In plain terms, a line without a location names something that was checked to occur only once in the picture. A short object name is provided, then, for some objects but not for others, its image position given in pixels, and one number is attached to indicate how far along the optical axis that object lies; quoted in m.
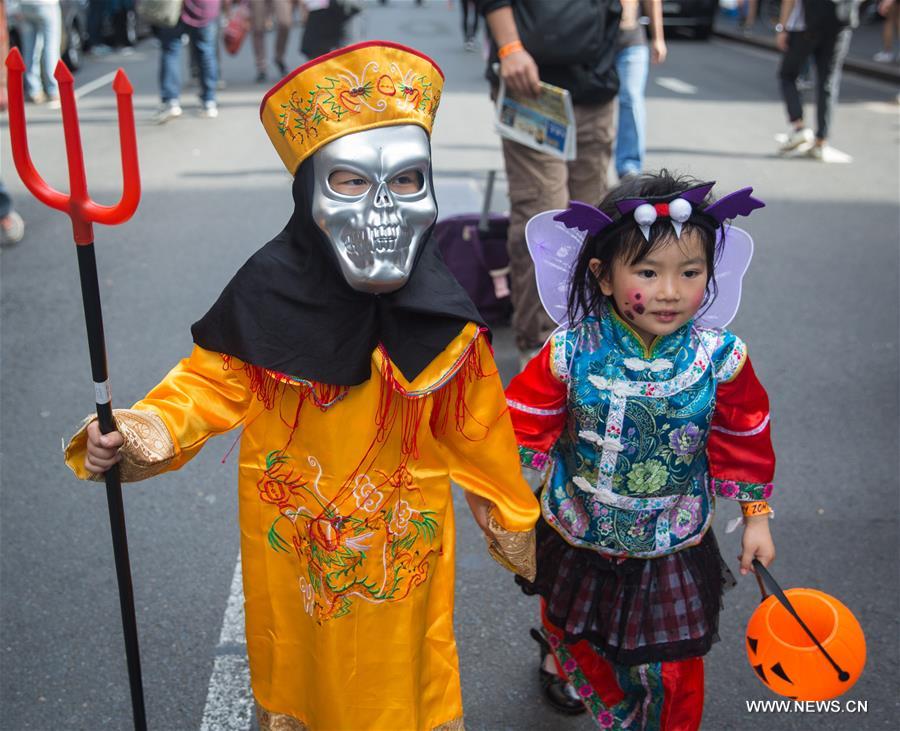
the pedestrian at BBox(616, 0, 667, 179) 6.66
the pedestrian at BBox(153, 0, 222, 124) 10.41
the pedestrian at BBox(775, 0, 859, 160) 8.45
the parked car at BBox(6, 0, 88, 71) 13.80
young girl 2.26
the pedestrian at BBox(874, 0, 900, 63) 15.22
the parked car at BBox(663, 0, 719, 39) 20.25
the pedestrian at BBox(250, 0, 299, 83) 12.81
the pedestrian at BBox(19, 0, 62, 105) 10.41
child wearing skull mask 1.99
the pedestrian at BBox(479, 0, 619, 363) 4.13
